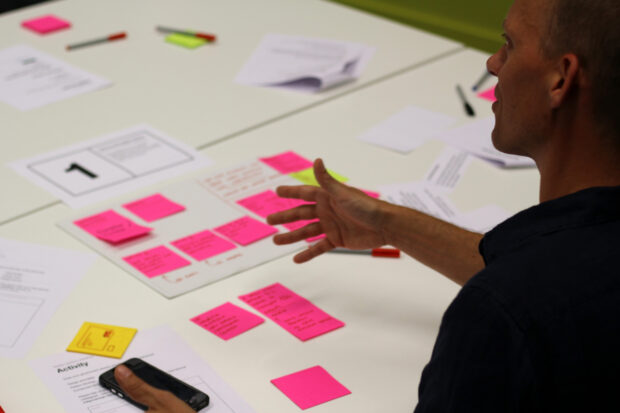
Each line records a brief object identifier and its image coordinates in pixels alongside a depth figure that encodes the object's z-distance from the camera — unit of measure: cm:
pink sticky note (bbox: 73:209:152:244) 305
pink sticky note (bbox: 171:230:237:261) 303
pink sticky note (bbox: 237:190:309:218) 316
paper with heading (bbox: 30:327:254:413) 269
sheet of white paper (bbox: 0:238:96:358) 282
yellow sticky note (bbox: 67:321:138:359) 278
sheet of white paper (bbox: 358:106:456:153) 341
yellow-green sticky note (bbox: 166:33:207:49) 387
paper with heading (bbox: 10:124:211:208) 323
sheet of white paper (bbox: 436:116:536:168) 334
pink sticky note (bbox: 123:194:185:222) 313
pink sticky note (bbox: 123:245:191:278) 298
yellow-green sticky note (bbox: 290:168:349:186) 326
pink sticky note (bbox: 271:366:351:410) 270
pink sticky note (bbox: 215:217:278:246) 307
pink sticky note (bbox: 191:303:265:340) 283
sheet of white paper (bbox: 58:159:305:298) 297
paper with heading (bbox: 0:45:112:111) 361
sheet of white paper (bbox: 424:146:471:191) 327
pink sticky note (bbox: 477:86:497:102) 362
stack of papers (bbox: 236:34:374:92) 367
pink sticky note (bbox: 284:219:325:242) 311
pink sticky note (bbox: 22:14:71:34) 396
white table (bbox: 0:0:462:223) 345
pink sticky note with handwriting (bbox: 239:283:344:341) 284
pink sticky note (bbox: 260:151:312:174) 330
